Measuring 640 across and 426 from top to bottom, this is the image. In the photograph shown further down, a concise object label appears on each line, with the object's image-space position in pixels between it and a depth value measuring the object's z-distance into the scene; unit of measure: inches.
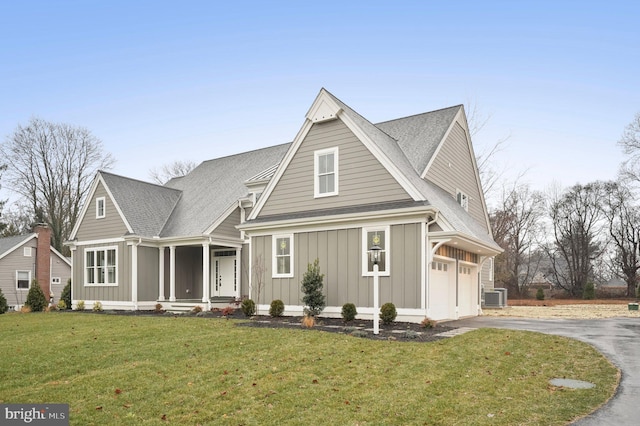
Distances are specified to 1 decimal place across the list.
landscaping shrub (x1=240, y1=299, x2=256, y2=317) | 647.1
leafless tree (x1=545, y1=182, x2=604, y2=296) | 1914.4
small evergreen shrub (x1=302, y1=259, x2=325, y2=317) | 585.6
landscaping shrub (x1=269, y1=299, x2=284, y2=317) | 624.3
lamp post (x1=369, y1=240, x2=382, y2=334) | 462.0
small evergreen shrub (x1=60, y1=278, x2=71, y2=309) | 958.7
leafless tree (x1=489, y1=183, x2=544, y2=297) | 1859.0
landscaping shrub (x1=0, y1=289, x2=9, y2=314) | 935.0
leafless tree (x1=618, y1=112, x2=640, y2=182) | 1450.5
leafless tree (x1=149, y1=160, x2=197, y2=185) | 2111.2
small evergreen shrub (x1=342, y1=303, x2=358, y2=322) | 555.8
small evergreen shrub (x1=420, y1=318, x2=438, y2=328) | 505.0
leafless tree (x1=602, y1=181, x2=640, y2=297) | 1828.2
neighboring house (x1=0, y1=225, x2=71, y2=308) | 1332.4
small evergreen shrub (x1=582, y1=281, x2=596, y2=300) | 1652.3
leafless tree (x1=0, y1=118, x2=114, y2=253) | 1611.7
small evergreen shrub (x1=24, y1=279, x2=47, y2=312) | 926.4
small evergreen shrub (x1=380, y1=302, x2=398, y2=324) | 526.0
